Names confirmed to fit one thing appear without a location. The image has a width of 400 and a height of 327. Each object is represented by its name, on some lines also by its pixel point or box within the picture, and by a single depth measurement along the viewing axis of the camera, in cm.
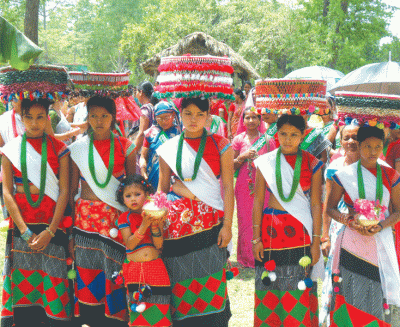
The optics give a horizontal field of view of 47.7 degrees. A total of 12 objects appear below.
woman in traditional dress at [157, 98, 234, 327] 367
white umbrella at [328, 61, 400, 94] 721
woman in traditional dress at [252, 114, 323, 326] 364
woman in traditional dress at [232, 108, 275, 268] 558
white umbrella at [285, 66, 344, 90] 1117
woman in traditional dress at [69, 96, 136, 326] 383
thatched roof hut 1756
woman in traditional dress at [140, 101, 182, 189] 533
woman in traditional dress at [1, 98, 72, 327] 377
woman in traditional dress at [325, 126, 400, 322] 350
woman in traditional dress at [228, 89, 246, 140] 1159
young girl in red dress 358
